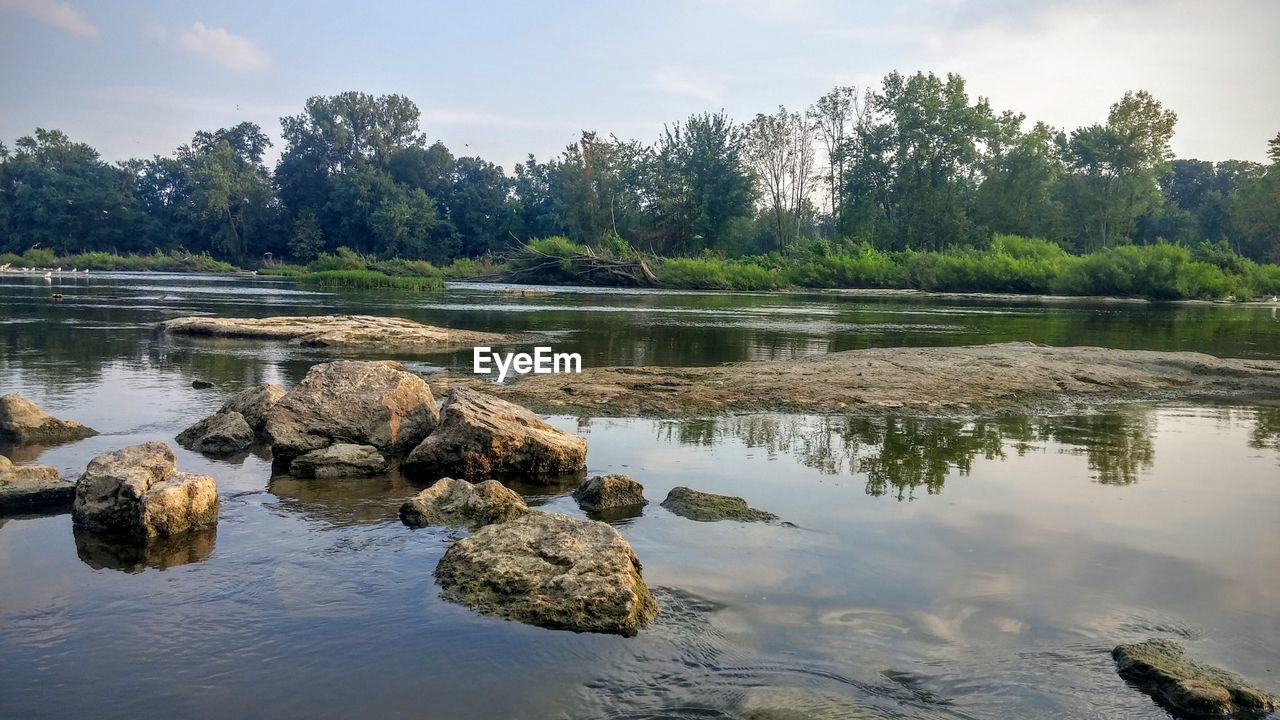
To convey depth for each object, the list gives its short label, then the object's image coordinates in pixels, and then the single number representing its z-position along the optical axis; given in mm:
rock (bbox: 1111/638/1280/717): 3535
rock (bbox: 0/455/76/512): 5977
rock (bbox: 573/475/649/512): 6191
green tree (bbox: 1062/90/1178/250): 57875
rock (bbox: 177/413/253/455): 7766
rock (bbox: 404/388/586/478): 7102
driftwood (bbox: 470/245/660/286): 52344
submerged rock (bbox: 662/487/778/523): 5977
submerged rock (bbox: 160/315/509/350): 16500
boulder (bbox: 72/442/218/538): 5477
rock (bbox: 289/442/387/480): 7051
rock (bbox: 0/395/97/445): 7953
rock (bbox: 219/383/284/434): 8398
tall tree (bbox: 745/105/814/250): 69312
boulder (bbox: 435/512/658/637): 4324
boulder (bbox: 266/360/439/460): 7590
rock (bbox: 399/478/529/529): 5828
